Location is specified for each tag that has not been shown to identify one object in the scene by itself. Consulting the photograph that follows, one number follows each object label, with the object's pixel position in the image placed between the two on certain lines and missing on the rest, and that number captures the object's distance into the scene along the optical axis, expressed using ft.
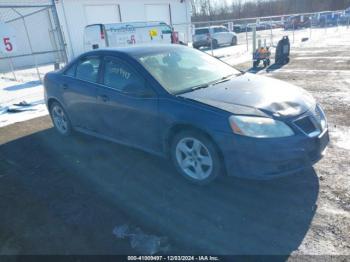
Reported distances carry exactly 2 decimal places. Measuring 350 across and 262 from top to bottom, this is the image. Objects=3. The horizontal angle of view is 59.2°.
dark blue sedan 10.18
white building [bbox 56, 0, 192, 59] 66.39
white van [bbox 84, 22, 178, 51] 46.11
